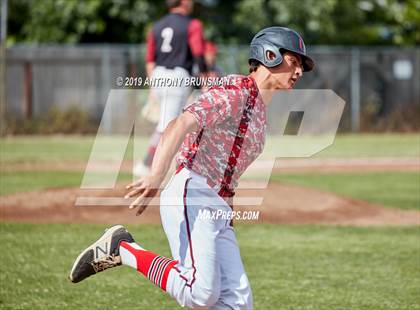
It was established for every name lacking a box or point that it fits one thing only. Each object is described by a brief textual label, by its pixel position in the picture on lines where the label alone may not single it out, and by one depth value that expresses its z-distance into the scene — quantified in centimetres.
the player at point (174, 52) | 2259
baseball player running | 898
